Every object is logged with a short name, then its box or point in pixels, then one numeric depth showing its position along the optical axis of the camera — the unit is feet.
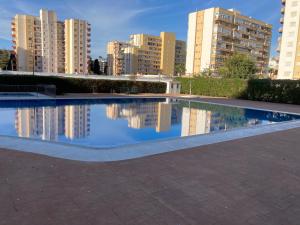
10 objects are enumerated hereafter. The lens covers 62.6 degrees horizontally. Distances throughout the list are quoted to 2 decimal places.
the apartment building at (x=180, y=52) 352.08
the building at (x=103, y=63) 334.01
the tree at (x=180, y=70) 199.72
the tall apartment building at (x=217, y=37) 198.54
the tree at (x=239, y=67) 142.27
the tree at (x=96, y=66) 248.93
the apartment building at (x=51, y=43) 234.38
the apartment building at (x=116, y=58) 321.93
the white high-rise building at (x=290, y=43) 145.28
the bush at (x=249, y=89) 72.79
